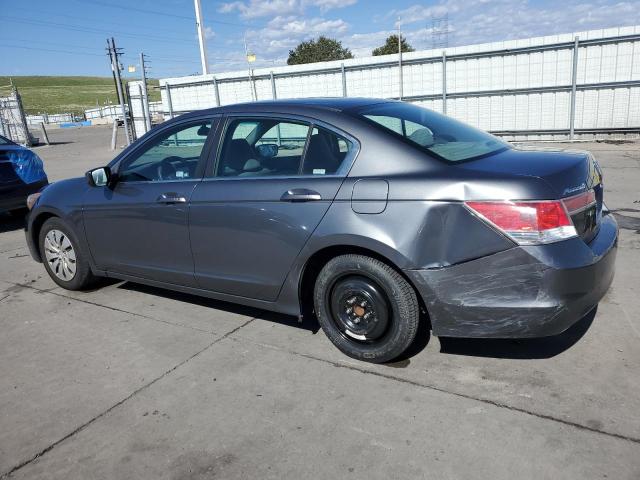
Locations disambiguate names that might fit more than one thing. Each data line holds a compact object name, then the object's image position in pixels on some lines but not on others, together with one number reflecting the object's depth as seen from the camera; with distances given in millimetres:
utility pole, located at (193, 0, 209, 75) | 21344
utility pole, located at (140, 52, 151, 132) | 17420
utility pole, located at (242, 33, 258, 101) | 18245
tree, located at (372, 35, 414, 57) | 45812
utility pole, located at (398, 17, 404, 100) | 16128
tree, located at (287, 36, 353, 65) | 56597
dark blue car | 7594
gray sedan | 2695
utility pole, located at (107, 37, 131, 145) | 18383
